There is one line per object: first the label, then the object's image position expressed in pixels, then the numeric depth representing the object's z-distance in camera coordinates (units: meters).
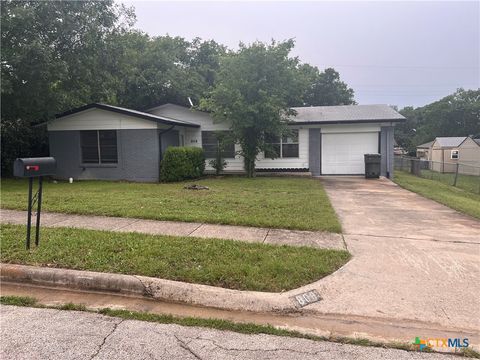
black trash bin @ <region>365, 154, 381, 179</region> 17.12
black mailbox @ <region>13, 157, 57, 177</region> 4.81
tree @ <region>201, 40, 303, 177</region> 15.44
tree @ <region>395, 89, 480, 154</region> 57.41
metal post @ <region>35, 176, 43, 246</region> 5.25
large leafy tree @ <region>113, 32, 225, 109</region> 23.31
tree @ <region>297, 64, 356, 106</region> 43.94
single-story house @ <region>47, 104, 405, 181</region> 15.48
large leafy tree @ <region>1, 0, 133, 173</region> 13.23
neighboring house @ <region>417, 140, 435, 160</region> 44.34
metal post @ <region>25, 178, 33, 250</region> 5.02
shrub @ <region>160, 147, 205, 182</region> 15.10
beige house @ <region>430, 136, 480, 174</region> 36.03
